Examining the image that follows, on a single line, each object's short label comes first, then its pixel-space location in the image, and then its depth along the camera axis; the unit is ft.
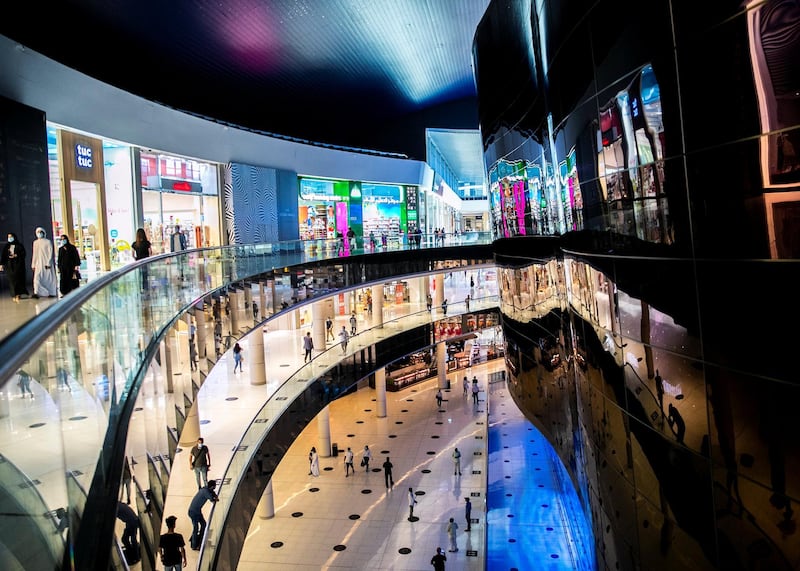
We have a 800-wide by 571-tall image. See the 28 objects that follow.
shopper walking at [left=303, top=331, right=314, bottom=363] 82.01
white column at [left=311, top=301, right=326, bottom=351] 97.71
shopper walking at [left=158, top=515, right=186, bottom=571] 22.27
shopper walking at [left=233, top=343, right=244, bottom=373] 82.33
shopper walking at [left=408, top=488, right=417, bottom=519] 60.95
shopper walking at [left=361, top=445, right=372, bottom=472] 73.87
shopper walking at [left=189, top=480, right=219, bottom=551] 29.91
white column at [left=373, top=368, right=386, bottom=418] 95.90
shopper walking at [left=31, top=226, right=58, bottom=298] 33.94
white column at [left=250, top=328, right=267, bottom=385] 73.00
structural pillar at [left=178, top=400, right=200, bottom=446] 56.70
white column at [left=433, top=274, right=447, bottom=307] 129.28
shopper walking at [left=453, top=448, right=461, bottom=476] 72.13
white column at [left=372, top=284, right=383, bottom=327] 109.50
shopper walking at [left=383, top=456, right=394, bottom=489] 67.31
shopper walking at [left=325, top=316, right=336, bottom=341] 106.93
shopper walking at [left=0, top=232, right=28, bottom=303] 33.45
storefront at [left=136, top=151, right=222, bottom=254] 67.31
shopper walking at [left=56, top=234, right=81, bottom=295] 34.78
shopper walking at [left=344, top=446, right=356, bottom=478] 72.18
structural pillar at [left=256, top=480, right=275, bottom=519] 60.80
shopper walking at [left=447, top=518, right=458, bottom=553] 53.78
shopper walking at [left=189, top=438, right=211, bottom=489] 39.26
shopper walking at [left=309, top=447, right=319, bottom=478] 72.02
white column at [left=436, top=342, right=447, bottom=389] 117.50
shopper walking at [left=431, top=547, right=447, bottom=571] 47.34
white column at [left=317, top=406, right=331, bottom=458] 79.61
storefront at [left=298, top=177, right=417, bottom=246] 115.55
